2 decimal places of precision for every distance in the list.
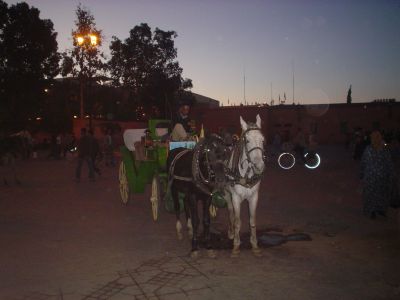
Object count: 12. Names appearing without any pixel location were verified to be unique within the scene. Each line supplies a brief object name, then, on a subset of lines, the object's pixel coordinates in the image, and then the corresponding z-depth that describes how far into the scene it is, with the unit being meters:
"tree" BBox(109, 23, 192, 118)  42.94
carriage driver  8.19
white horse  5.80
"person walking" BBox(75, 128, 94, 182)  15.17
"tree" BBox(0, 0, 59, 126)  35.38
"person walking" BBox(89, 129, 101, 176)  15.37
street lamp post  26.24
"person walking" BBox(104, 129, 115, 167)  21.83
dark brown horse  6.37
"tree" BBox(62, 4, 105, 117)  34.84
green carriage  8.49
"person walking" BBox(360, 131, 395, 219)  8.85
